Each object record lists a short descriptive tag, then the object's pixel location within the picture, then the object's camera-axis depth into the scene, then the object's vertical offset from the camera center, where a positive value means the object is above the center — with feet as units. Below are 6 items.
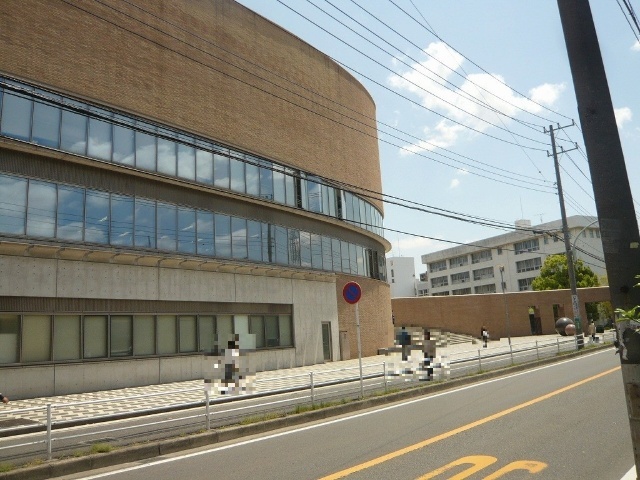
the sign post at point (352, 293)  43.52 +2.67
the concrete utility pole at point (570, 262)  97.66 +9.25
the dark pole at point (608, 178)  15.40 +3.98
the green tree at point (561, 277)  209.67 +14.41
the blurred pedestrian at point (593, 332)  107.26 -4.54
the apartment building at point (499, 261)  265.54 +31.07
